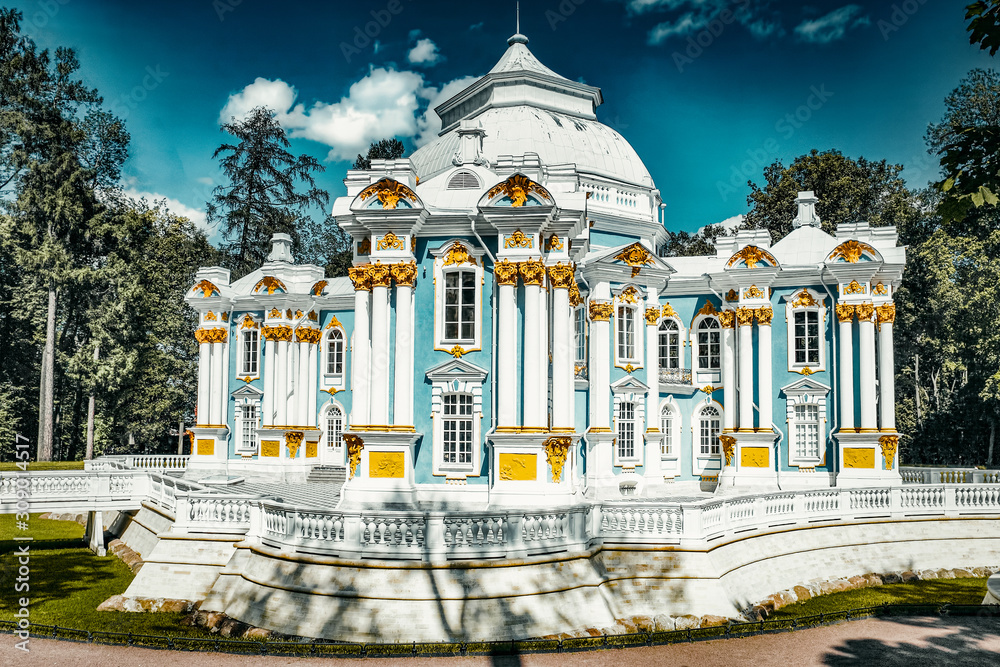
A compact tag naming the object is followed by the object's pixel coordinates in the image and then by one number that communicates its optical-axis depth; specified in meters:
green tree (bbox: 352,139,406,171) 45.25
